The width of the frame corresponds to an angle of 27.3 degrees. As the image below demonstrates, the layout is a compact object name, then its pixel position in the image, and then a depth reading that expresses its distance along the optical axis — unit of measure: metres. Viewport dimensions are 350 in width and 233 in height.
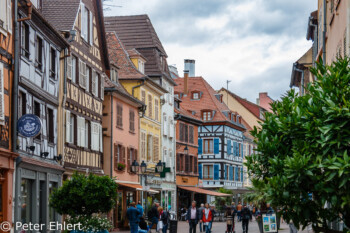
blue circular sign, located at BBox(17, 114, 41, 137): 21.50
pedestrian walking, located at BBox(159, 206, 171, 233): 33.45
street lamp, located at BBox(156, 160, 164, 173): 39.47
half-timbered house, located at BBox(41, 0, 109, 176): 30.25
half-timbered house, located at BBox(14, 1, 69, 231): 23.20
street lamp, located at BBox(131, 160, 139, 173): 38.07
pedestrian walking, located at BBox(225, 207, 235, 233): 33.56
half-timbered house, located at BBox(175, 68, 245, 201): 73.88
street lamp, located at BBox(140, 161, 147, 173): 37.53
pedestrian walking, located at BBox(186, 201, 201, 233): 33.75
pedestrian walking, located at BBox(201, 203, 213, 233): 34.03
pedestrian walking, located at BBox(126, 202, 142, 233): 27.48
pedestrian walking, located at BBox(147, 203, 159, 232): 31.86
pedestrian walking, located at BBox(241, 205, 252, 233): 34.44
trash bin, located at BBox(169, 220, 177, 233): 30.23
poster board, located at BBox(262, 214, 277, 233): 28.58
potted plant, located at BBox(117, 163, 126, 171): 40.36
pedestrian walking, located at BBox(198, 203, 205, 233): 37.34
